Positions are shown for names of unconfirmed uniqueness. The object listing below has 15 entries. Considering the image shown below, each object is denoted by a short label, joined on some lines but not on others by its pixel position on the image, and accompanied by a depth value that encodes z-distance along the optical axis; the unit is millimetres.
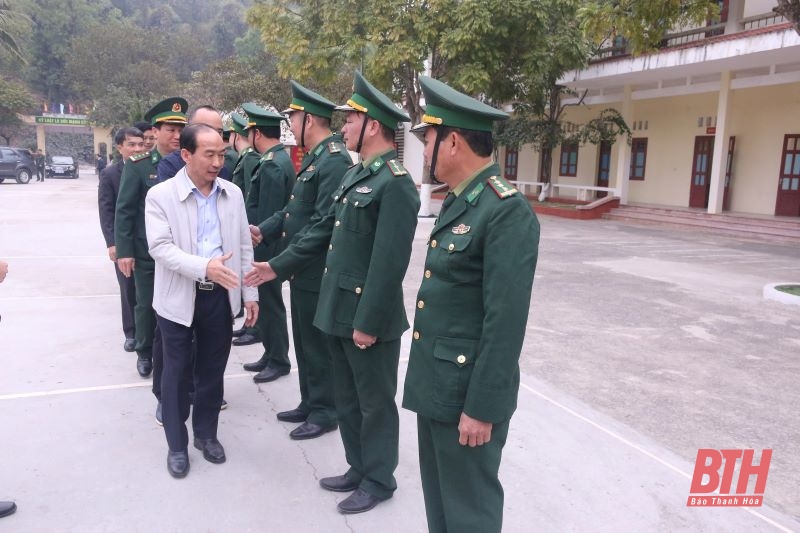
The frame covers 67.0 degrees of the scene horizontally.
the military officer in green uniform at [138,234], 3732
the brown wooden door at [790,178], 14727
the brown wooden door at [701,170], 16750
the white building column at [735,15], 14703
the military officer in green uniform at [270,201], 4070
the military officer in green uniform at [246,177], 4734
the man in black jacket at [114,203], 4590
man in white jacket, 2773
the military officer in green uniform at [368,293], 2469
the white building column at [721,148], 14625
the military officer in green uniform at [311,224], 3258
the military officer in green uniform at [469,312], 1769
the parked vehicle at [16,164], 24906
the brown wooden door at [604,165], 19797
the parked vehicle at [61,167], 32125
